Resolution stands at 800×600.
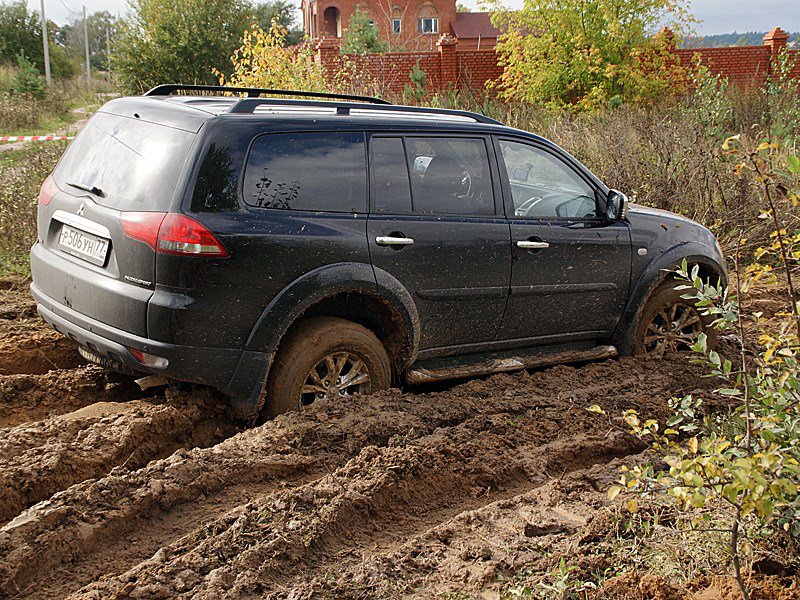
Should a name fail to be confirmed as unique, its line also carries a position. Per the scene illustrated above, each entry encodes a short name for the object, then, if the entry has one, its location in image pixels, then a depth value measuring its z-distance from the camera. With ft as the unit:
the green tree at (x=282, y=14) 204.85
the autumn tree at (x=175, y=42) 95.76
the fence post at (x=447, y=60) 86.48
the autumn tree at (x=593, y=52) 69.05
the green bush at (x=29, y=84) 96.89
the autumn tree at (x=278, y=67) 49.62
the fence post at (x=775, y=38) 95.61
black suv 15.51
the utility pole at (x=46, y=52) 129.98
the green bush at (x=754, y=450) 9.20
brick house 188.03
